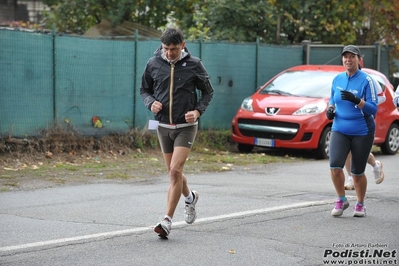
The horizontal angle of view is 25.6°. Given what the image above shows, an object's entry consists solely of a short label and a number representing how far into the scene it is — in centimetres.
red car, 1658
